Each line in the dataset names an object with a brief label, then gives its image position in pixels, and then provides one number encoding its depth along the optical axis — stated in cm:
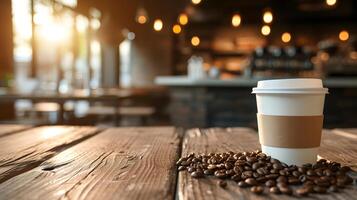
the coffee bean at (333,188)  65
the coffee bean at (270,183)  68
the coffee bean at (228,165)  80
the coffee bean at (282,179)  68
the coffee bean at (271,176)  71
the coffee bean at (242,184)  68
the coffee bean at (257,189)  64
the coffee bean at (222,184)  68
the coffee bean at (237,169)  76
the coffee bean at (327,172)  73
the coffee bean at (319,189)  64
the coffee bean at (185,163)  84
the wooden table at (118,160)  65
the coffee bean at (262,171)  74
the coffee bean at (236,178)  72
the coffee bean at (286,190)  64
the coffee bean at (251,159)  82
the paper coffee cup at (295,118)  82
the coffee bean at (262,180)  70
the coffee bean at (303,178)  70
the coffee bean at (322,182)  67
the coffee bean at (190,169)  79
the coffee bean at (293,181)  69
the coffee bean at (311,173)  73
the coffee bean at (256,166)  77
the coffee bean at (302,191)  63
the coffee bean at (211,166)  78
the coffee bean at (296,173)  72
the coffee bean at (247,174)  73
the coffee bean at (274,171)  74
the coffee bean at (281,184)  66
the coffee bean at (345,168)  79
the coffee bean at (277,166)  77
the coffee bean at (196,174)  75
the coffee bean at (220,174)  74
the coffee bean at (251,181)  68
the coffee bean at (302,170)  74
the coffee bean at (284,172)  73
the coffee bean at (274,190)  64
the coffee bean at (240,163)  81
